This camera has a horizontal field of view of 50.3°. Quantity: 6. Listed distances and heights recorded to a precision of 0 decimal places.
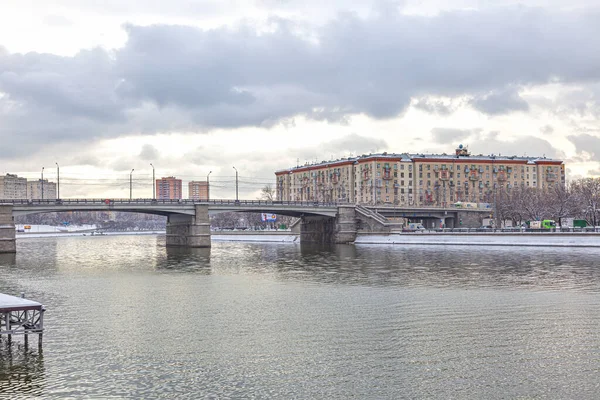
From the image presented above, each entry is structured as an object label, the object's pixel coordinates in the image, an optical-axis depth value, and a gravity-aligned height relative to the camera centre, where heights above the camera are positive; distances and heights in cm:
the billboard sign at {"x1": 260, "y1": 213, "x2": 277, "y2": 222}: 18830 -63
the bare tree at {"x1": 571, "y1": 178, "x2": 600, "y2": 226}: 12556 +189
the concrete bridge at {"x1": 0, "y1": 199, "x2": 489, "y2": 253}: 10288 +39
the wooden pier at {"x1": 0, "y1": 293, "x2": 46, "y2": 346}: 2778 -450
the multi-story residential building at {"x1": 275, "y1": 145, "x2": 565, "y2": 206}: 18970 +417
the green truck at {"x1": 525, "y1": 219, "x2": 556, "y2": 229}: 11348 -266
